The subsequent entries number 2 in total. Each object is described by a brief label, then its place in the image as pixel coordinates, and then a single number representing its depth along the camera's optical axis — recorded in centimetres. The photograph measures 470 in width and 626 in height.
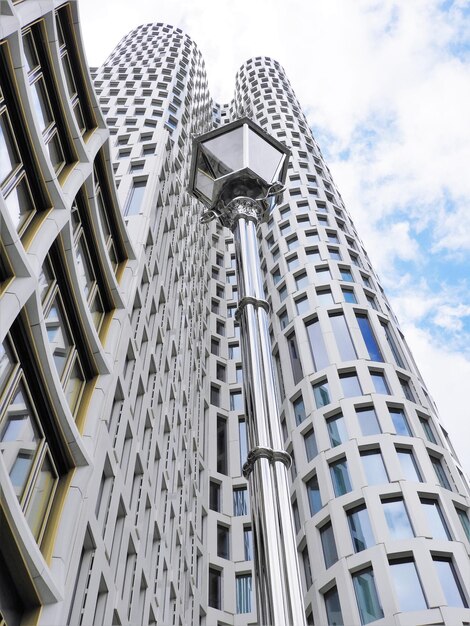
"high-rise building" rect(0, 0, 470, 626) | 1480
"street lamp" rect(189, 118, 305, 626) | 459
